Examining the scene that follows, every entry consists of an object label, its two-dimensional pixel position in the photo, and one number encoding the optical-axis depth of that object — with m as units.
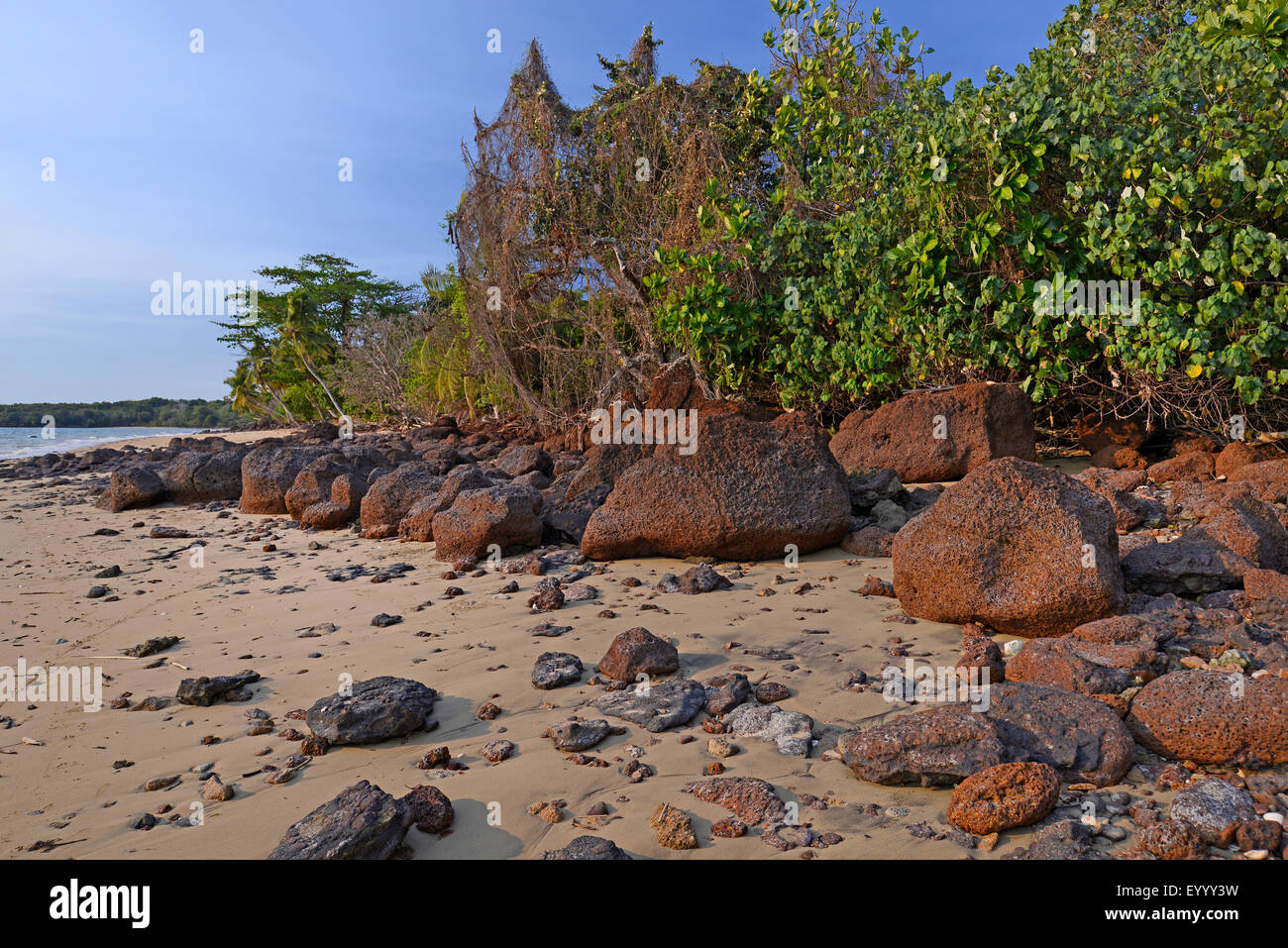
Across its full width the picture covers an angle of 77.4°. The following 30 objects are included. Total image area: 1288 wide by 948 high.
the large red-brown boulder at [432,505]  7.26
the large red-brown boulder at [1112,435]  8.47
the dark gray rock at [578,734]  3.11
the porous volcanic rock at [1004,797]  2.45
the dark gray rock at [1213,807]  2.40
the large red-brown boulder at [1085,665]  3.26
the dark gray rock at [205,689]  3.80
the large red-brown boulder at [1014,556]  4.00
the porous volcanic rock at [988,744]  2.72
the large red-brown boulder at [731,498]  5.84
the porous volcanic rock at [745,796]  2.61
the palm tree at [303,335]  30.53
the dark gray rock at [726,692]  3.39
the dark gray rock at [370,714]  3.26
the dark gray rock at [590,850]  2.39
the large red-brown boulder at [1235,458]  6.99
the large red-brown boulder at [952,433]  8.03
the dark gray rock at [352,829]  2.43
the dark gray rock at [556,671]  3.77
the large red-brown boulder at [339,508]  8.41
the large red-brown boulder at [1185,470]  7.07
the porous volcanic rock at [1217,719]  2.78
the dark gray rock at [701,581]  5.21
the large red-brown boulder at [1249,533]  4.67
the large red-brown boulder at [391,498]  7.69
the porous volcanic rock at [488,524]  6.42
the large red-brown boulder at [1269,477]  5.96
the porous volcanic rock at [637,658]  3.76
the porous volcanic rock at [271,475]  9.80
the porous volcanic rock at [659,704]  3.30
